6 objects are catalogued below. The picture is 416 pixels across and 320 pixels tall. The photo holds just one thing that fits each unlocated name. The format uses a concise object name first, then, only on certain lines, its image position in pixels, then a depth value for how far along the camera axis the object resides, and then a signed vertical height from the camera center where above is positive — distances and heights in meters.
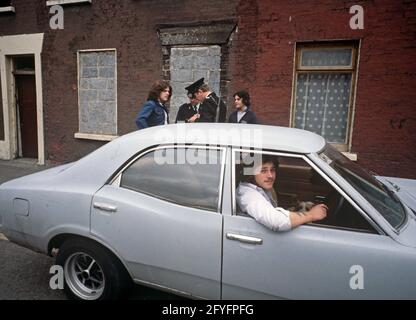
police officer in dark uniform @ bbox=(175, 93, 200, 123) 5.54 -0.05
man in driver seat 2.13 -0.66
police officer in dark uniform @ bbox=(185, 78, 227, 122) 5.44 +0.07
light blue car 2.04 -0.81
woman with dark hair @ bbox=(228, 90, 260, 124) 5.31 -0.02
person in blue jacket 4.94 -0.03
